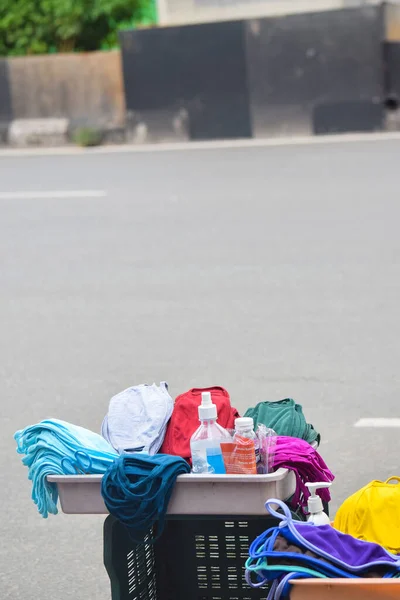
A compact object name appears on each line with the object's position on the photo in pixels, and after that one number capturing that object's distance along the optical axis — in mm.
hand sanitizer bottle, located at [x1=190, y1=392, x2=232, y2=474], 7277
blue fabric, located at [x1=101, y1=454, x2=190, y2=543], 6930
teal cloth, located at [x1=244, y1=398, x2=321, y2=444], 7801
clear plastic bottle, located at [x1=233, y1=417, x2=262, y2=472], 7270
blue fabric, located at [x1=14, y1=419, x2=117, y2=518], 7277
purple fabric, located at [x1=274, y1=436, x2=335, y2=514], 7230
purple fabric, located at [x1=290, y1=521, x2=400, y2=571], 6371
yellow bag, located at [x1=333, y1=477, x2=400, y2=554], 6930
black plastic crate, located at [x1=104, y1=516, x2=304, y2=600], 7266
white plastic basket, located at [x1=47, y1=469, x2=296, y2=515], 6926
